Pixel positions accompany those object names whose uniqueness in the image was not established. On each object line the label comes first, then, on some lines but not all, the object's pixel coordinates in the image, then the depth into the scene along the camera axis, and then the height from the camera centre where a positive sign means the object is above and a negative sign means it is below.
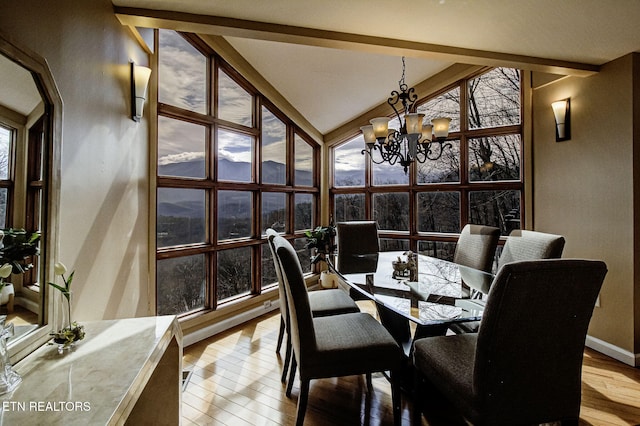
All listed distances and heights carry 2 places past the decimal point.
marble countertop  0.88 -0.54
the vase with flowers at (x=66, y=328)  1.23 -0.47
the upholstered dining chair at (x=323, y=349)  1.74 -0.76
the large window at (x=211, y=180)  2.88 +0.38
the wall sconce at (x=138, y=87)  2.21 +0.89
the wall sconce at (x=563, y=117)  3.08 +0.97
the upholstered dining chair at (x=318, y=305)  2.29 -0.74
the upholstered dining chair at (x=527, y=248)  2.19 -0.23
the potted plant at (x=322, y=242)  4.38 -0.37
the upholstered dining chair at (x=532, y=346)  1.27 -0.55
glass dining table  1.88 -0.55
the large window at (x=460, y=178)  3.73 +0.50
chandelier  2.53 +0.71
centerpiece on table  2.68 -0.46
